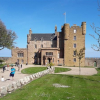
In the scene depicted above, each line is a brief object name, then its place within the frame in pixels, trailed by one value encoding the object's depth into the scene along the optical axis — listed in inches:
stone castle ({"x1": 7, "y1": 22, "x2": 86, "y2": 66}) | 1752.5
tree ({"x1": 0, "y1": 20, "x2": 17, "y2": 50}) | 1197.6
